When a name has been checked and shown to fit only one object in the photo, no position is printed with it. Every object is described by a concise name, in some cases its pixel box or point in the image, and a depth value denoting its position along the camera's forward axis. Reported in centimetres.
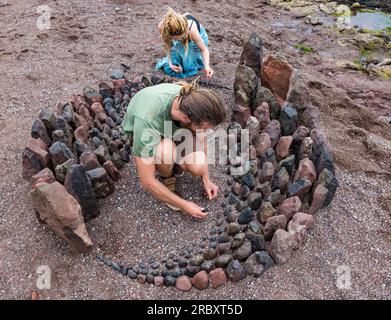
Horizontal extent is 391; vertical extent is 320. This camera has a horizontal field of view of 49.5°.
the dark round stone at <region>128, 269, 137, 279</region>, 225
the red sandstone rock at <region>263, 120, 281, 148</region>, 291
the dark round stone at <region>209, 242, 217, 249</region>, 235
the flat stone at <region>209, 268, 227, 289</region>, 220
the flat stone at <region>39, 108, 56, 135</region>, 279
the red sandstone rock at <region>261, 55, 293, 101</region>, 323
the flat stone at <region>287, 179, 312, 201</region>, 250
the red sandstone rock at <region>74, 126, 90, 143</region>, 284
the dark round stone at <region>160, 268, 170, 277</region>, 226
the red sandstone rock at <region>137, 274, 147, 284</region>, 224
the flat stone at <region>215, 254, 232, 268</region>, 225
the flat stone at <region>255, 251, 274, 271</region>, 225
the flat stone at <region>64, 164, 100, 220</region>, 236
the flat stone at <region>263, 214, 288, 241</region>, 236
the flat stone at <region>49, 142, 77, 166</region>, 254
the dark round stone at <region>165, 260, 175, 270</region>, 228
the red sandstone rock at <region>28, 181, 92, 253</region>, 221
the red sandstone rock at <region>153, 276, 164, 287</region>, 222
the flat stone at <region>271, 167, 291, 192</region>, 256
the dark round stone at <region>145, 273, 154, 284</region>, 223
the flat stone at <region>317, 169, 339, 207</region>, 252
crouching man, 224
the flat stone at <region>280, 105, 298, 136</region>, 293
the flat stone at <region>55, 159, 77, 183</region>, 248
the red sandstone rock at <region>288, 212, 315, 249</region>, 234
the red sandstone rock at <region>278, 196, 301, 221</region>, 242
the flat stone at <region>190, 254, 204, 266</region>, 225
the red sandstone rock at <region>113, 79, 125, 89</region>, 344
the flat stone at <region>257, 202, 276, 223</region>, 243
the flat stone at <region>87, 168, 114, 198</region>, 252
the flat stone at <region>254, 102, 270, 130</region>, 303
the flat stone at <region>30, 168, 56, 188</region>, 245
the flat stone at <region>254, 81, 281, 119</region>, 313
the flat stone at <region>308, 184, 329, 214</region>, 248
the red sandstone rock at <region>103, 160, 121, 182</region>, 265
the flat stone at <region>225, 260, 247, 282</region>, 220
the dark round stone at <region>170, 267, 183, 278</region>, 224
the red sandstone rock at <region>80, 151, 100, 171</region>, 258
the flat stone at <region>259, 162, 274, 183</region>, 264
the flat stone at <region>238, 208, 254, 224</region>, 243
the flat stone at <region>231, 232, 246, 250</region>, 232
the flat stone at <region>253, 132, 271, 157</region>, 285
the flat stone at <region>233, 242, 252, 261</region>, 228
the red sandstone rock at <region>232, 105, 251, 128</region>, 312
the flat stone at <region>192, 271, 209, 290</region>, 219
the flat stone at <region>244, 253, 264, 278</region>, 224
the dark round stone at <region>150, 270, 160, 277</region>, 226
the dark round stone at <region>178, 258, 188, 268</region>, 228
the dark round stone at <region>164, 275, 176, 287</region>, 221
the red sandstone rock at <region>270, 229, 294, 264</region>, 227
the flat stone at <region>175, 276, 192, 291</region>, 221
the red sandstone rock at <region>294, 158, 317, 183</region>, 258
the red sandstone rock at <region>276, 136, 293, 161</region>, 284
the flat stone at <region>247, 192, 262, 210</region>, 249
